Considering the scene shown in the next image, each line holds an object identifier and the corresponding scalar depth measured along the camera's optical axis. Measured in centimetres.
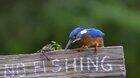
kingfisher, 570
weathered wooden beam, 551
